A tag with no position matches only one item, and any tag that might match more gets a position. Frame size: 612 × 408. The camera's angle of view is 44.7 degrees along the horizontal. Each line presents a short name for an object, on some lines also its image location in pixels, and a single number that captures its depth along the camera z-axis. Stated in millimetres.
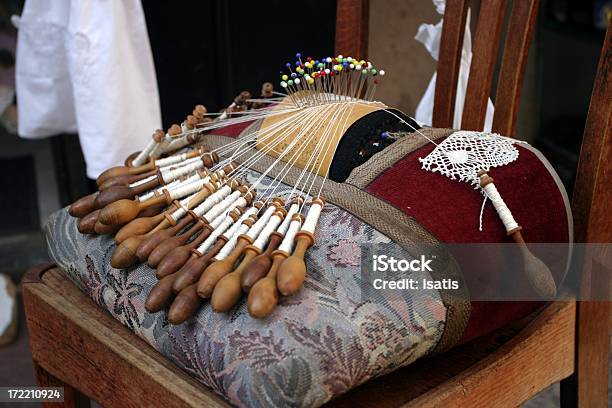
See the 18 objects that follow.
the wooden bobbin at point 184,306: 622
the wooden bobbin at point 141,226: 711
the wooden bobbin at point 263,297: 579
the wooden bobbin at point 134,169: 824
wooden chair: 671
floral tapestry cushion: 576
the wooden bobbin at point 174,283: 639
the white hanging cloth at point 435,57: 1144
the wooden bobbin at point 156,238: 687
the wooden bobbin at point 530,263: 654
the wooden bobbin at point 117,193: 761
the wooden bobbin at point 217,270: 620
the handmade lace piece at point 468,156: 684
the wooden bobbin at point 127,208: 720
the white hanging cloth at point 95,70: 1188
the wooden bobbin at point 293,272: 591
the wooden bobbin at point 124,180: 799
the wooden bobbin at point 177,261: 641
